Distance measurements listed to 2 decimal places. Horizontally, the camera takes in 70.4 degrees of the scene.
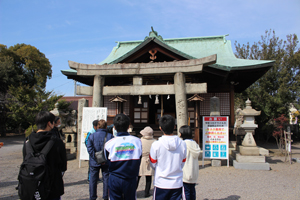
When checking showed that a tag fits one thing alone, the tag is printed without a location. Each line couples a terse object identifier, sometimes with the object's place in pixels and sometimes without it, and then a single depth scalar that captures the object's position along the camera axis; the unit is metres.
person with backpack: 2.30
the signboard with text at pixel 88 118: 7.22
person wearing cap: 4.49
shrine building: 7.99
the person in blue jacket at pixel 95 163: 4.02
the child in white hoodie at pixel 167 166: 2.74
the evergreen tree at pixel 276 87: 15.52
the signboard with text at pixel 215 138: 7.38
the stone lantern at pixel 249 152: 7.13
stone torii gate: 7.86
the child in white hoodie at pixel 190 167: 3.36
